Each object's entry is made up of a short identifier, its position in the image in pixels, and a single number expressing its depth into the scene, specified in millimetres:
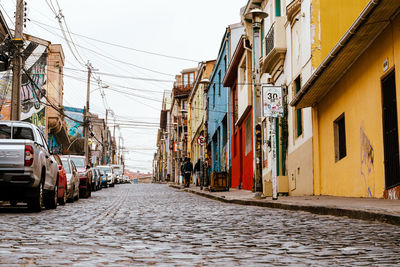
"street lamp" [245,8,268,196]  15297
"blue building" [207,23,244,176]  32125
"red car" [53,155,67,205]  14945
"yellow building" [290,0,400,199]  10805
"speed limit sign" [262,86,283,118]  14422
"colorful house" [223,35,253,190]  25984
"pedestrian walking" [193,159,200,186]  37431
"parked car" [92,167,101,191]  30867
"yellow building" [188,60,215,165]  45812
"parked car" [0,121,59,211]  10570
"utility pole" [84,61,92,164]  42250
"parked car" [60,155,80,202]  17170
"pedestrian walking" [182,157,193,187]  36031
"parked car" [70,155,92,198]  21422
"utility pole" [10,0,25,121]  18219
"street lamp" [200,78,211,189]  26745
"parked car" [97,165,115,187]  41250
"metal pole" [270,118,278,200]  14188
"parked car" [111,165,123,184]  67650
